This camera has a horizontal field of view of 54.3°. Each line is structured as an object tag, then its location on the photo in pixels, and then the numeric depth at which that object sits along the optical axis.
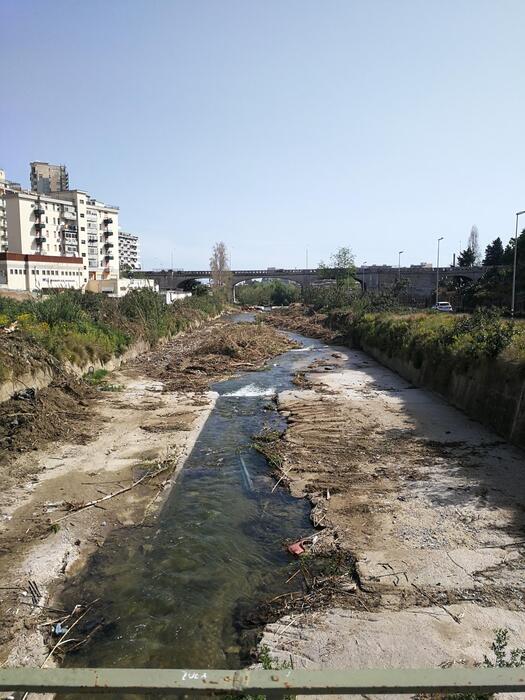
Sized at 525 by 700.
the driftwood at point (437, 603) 7.65
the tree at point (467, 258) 109.12
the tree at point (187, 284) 120.44
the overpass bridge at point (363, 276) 95.88
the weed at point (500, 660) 5.55
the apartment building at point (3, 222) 104.23
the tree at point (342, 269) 88.85
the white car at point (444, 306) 58.22
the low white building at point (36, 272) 58.97
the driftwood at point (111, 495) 11.59
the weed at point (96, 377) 25.77
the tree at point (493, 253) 91.55
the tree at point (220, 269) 116.00
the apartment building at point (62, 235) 68.12
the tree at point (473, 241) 131.09
